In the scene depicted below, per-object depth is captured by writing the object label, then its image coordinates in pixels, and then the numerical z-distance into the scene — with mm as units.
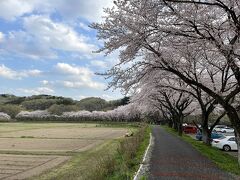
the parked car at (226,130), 32104
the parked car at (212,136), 20161
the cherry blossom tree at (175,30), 6689
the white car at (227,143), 17083
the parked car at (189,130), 36239
